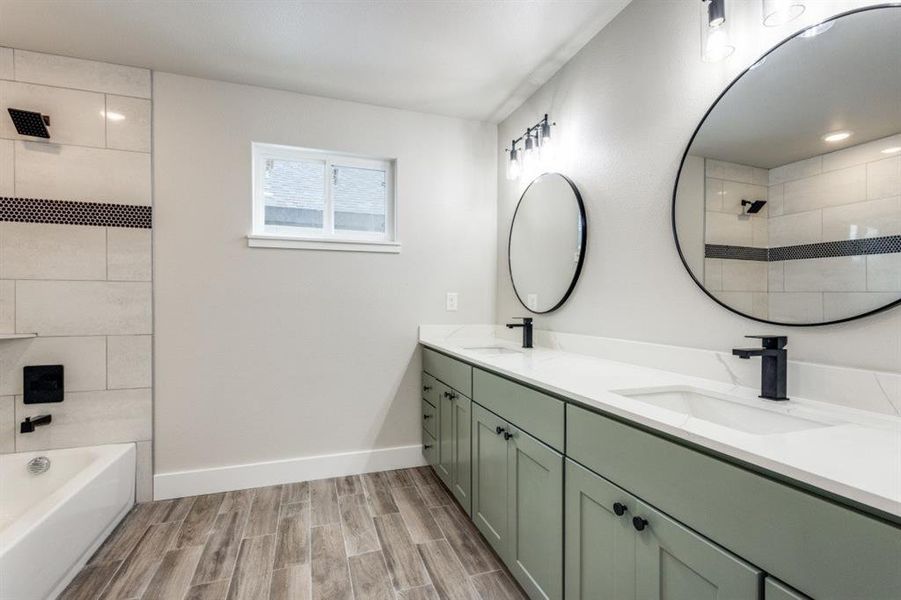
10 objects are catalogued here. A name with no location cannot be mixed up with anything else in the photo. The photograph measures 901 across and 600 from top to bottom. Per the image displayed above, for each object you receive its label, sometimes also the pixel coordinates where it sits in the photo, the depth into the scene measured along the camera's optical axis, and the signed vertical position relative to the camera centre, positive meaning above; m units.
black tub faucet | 2.05 -0.65
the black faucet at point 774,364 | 1.12 -0.18
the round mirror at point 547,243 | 2.09 +0.31
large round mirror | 0.98 +0.34
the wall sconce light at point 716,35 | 1.22 +0.82
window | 2.54 +0.63
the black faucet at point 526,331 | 2.32 -0.19
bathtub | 1.36 -0.91
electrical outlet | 2.83 -0.03
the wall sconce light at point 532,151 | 2.29 +0.86
